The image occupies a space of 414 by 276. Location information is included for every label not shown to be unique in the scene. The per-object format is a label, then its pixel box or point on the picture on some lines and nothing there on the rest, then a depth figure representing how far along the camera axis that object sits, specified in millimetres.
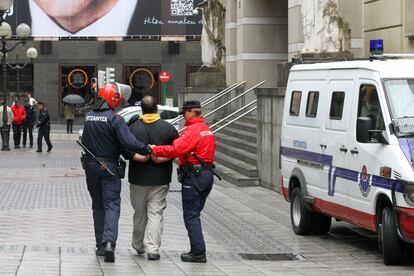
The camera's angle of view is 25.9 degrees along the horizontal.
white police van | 9844
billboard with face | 50250
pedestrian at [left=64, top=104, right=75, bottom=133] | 42781
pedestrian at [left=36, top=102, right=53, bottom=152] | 31234
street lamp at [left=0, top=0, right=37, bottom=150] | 32750
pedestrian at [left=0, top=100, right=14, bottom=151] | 32425
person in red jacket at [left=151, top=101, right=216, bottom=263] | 9781
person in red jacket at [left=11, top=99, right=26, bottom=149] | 33781
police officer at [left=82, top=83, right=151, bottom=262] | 9648
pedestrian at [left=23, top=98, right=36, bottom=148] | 34344
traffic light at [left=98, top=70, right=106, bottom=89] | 30139
